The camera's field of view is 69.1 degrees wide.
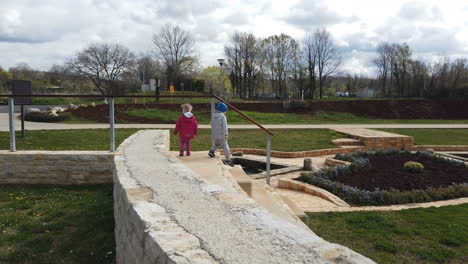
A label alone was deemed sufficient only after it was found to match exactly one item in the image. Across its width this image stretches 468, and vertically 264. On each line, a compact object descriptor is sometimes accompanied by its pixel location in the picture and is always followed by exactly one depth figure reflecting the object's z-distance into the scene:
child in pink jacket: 6.66
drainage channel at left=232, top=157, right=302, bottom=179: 9.69
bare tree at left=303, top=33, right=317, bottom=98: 49.69
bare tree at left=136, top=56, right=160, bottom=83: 56.50
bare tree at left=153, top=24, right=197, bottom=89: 53.19
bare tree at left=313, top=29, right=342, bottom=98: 49.94
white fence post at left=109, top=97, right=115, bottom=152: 7.21
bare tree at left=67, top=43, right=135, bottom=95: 39.66
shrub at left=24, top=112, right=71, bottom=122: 19.61
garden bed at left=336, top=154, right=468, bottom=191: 7.84
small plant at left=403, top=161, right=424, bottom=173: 8.75
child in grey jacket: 6.70
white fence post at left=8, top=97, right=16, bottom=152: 7.21
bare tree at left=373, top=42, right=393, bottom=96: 54.03
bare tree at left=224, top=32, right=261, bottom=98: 52.69
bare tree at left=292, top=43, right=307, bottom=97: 51.75
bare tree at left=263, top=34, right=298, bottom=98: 51.97
